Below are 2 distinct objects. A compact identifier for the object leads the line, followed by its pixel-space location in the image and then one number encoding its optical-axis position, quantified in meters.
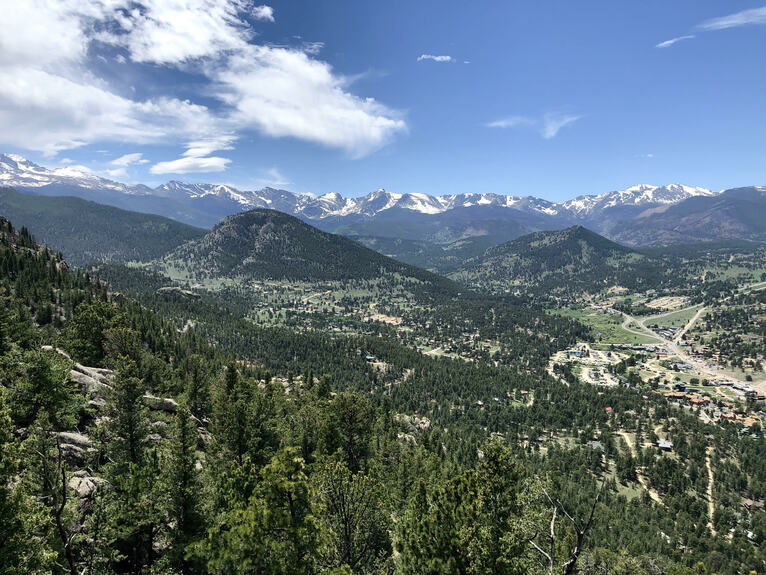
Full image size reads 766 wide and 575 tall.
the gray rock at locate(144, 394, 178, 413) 60.44
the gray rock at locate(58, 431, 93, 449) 41.62
